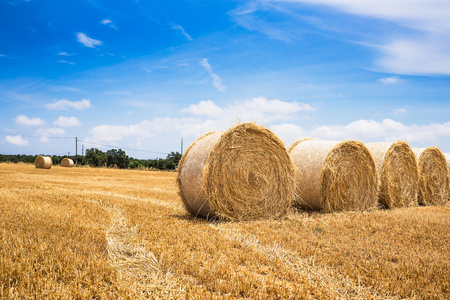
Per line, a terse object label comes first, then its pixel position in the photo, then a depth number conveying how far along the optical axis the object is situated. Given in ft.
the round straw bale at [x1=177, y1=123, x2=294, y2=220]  23.55
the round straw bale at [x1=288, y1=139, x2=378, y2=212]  29.35
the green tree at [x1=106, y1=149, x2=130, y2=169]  140.15
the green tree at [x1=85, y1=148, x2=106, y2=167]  138.16
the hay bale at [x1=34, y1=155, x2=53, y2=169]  96.68
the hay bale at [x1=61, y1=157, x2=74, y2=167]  119.44
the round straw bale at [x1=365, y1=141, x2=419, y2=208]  34.86
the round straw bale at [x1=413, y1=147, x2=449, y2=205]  40.50
